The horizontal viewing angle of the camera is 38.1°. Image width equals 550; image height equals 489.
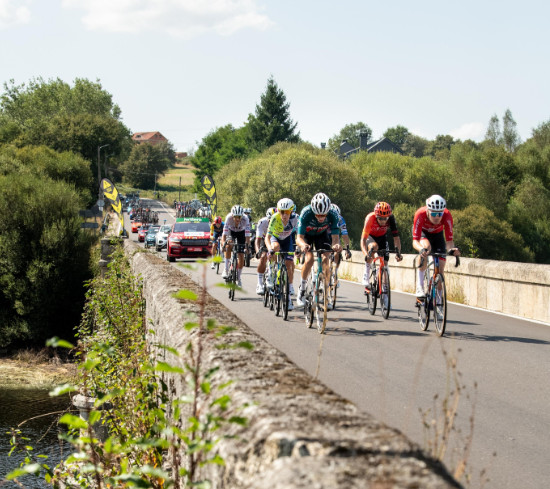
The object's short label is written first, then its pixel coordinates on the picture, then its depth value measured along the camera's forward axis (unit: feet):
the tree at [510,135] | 349.61
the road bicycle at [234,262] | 56.34
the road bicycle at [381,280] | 44.01
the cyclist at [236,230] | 59.62
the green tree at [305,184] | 246.68
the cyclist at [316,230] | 40.75
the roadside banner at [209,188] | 154.61
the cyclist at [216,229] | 92.43
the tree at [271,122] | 336.29
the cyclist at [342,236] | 44.11
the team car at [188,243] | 116.98
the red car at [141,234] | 261.09
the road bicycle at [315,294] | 39.20
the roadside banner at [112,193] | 139.13
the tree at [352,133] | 622.54
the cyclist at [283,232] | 44.42
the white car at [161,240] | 183.62
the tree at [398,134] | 623.36
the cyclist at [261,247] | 49.88
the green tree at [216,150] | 447.83
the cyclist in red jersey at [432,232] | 37.29
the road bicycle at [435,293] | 35.96
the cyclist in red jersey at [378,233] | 44.45
